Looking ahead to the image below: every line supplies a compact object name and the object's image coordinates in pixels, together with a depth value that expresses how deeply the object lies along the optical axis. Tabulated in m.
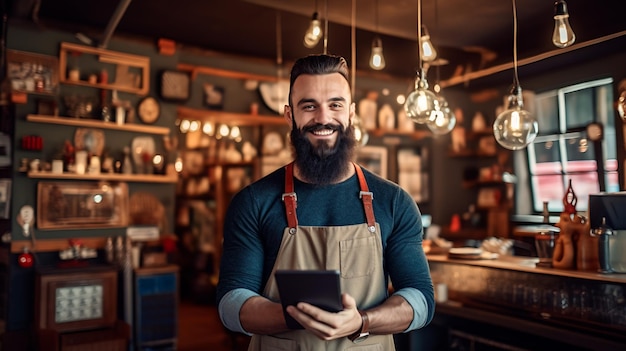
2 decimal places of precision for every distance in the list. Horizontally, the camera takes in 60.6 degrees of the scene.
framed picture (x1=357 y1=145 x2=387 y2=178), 7.23
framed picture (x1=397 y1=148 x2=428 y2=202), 7.54
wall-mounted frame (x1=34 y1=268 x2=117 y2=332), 4.34
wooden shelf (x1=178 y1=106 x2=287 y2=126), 6.02
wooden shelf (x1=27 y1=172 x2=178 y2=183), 4.73
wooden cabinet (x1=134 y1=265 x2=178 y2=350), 4.88
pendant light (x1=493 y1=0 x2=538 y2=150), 3.19
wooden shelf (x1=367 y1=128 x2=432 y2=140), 7.18
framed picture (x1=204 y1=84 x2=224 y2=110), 6.00
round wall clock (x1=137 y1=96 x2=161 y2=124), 5.41
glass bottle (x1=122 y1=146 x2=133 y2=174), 5.19
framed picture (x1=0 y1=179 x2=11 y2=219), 4.77
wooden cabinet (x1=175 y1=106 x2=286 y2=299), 6.70
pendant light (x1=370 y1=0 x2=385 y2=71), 4.09
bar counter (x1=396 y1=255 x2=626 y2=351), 2.88
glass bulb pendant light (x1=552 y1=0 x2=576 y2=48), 3.04
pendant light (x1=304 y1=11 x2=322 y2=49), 3.75
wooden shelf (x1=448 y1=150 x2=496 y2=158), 7.62
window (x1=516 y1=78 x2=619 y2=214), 6.38
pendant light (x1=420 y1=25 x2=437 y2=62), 3.74
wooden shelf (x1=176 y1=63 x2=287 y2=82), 5.76
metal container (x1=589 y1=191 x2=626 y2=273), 2.95
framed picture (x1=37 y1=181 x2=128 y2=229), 4.85
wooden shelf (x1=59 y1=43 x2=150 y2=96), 4.97
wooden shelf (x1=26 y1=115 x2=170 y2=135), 4.77
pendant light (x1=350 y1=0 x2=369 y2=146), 4.31
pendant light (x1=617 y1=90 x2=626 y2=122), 3.11
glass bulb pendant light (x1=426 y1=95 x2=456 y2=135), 3.39
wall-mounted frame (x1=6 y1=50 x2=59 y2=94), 4.76
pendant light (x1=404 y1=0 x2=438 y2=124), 3.25
